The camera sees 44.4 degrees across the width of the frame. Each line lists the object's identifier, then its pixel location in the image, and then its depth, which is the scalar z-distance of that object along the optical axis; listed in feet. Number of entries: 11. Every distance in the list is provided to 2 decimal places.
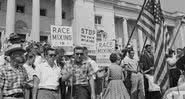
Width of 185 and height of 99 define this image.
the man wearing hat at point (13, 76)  12.19
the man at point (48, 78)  15.96
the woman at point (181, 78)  11.91
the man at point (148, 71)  22.45
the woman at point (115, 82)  17.47
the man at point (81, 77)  17.07
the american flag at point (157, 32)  21.88
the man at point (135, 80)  21.57
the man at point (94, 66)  20.14
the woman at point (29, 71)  15.15
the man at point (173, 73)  25.31
